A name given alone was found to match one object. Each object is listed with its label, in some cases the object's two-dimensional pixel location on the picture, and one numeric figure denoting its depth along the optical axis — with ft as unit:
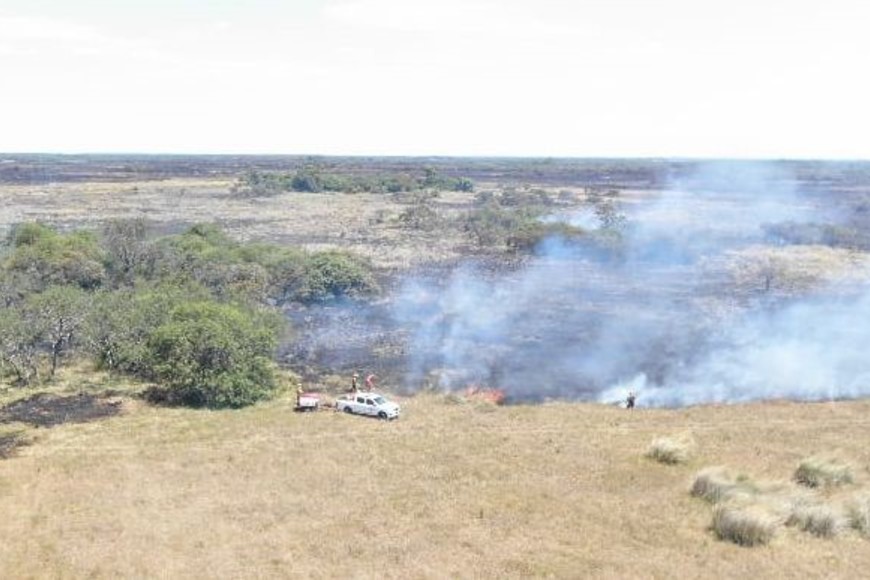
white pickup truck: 132.57
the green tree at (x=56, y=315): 151.84
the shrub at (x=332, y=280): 222.28
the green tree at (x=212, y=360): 139.33
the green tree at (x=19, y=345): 146.92
